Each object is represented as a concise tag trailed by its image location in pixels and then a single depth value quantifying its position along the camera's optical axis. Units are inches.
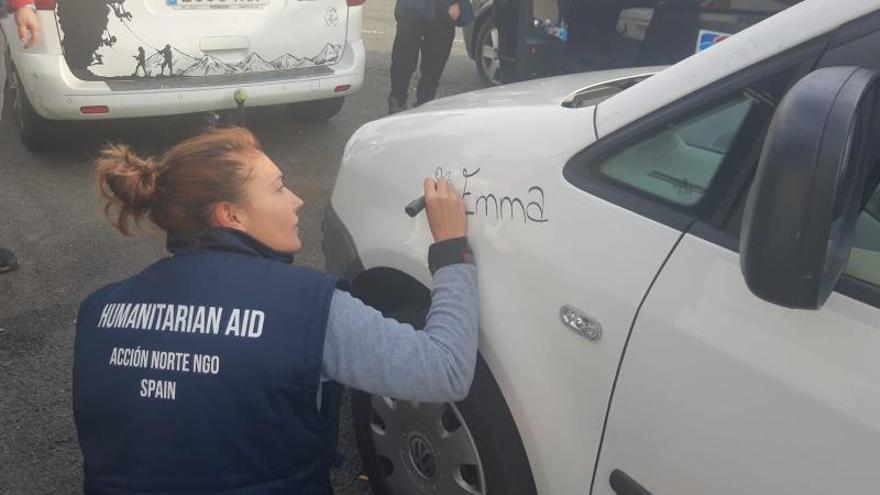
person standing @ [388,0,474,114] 205.2
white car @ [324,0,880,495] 47.7
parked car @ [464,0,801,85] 147.8
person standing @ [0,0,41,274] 157.0
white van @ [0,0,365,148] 171.9
